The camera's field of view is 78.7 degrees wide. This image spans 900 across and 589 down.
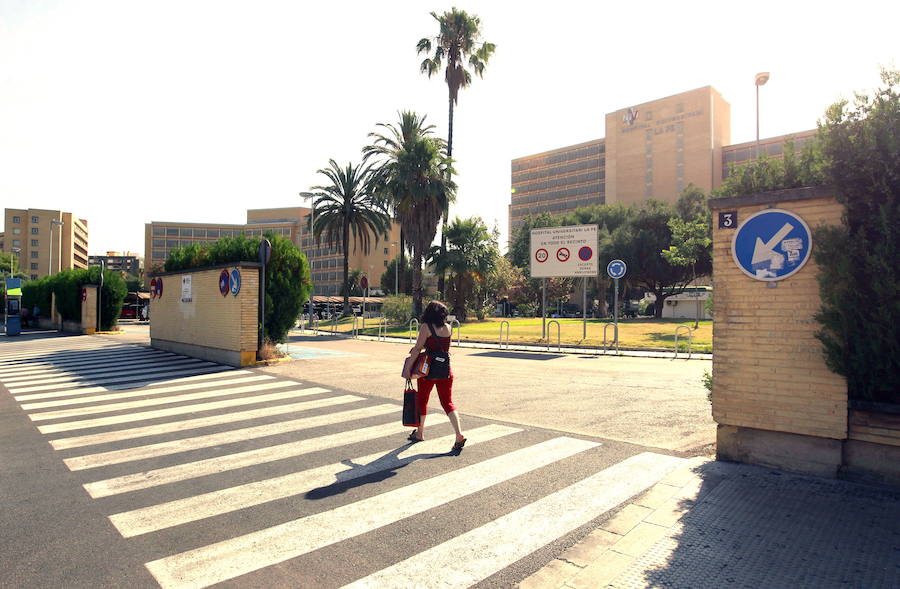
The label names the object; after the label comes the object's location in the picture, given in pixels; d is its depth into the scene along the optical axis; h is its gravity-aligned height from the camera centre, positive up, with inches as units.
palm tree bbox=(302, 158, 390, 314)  1592.0 +282.4
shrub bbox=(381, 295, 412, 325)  1419.8 -18.3
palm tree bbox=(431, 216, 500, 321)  1464.1 +120.7
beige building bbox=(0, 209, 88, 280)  4544.8 +534.5
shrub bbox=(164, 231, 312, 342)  592.7 +29.2
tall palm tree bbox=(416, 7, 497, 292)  1475.1 +691.2
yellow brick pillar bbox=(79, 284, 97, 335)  1127.6 -18.9
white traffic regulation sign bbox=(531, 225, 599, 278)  855.7 +83.4
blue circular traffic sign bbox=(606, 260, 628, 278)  799.1 +50.6
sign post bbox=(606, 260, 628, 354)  799.1 +50.5
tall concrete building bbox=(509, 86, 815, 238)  3612.2 +1074.6
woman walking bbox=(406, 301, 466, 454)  238.2 -18.5
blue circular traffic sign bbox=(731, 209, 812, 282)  196.7 +22.2
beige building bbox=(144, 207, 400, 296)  4466.0 +554.1
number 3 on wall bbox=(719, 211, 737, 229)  214.7 +33.4
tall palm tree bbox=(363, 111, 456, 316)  1326.3 +276.5
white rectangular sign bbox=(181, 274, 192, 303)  666.0 +15.1
